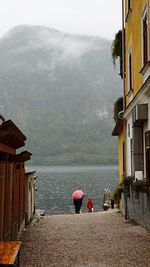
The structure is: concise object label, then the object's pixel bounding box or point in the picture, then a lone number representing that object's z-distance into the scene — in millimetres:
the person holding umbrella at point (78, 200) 29891
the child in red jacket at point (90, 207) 31448
